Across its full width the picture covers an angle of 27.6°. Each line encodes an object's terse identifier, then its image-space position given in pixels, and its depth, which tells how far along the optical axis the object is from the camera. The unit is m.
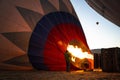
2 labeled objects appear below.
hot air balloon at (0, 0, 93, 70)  15.16
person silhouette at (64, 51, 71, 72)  16.78
